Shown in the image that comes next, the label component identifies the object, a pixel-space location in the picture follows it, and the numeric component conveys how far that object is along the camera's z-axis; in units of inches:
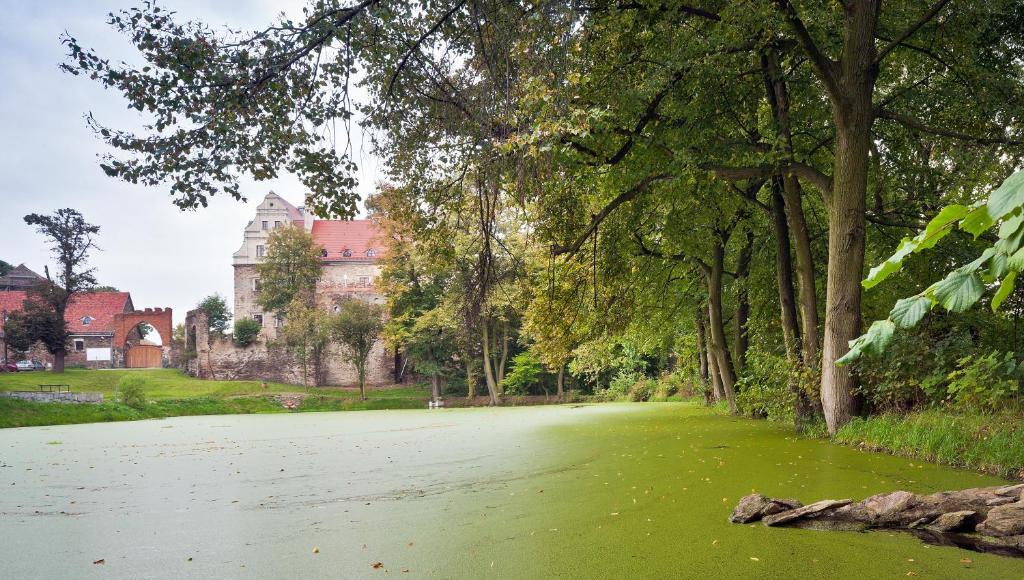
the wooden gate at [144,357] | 1422.2
